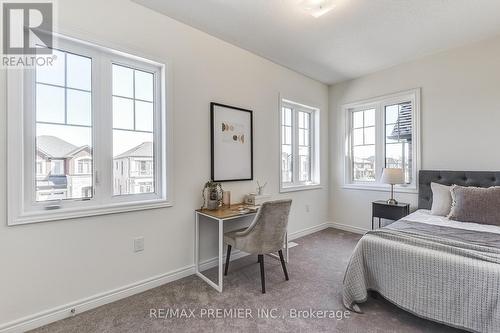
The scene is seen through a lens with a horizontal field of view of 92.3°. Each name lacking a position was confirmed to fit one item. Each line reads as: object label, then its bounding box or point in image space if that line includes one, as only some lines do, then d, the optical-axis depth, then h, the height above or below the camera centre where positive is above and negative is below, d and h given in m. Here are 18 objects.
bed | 1.51 -0.76
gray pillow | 2.39 -0.41
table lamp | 3.29 -0.15
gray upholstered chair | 2.24 -0.64
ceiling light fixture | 2.15 +1.46
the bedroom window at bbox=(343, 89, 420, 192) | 3.54 +0.43
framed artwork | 2.83 +0.29
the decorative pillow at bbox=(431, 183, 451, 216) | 2.76 -0.41
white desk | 2.28 -0.53
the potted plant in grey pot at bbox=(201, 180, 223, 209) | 2.64 -0.33
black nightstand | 3.25 -0.62
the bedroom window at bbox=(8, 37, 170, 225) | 1.78 +0.27
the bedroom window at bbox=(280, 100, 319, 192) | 3.82 +0.32
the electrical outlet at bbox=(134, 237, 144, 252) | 2.26 -0.74
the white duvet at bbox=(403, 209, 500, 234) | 2.27 -0.59
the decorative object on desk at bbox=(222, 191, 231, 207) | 2.82 -0.39
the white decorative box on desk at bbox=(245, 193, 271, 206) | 3.05 -0.44
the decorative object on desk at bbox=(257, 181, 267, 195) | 3.31 -0.32
